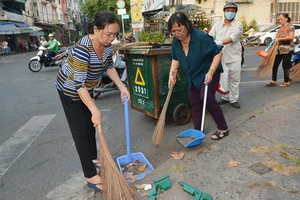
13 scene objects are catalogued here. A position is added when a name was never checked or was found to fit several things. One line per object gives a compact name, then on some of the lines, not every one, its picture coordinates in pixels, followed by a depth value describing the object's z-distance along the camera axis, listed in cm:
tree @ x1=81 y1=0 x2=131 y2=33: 2816
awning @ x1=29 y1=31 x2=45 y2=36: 3530
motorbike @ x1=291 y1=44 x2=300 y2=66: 621
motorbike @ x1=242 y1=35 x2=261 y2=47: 1853
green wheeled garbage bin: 369
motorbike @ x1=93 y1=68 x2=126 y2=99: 605
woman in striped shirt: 210
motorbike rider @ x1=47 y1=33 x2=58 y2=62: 1204
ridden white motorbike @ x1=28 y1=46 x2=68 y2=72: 1169
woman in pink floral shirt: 546
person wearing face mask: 421
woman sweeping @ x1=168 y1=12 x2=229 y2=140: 278
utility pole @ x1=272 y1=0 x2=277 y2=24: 2223
